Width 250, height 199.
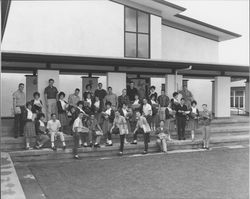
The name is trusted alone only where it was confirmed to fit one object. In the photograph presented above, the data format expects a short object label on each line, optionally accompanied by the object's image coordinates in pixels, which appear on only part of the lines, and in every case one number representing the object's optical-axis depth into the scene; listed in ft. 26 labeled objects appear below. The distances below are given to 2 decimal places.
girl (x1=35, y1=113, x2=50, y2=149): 30.12
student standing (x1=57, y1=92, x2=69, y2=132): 33.22
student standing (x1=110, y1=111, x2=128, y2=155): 31.73
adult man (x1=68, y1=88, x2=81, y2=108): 34.65
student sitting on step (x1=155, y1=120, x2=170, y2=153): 33.98
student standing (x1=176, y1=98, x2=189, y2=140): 36.86
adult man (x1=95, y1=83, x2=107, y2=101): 36.35
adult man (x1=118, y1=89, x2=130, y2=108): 36.08
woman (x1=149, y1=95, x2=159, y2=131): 36.72
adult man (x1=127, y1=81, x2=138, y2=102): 38.93
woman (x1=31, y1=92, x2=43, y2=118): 31.96
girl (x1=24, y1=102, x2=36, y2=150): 29.76
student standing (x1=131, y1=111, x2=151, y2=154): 32.83
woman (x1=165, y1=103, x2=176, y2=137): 37.14
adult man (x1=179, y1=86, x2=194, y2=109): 43.86
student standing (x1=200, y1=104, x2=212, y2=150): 36.24
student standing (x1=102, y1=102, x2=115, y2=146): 32.99
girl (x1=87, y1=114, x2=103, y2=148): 31.55
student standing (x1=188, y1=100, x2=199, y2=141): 37.68
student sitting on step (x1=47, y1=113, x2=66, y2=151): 30.14
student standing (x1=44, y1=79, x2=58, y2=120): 34.81
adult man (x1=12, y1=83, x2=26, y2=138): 31.27
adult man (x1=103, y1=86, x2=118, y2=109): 36.22
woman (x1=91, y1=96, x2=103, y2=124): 33.71
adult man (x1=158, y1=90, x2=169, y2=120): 38.09
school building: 42.93
